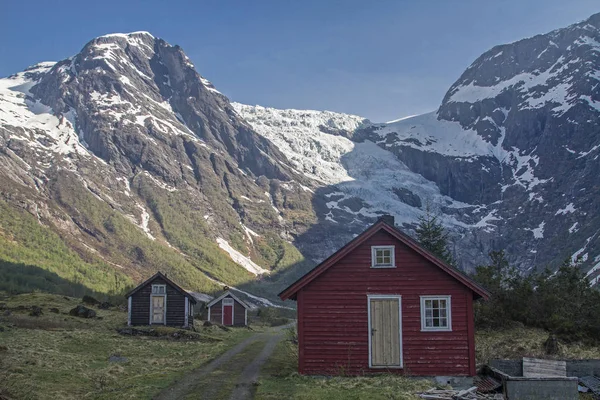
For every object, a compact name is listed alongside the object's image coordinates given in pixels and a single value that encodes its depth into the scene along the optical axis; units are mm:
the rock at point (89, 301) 68250
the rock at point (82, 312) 53834
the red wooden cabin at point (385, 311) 26422
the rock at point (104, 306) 67300
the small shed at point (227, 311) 76438
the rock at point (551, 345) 32219
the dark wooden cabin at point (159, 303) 55656
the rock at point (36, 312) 50825
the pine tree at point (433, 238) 50875
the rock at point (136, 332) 46531
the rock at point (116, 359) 30898
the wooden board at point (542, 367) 25969
